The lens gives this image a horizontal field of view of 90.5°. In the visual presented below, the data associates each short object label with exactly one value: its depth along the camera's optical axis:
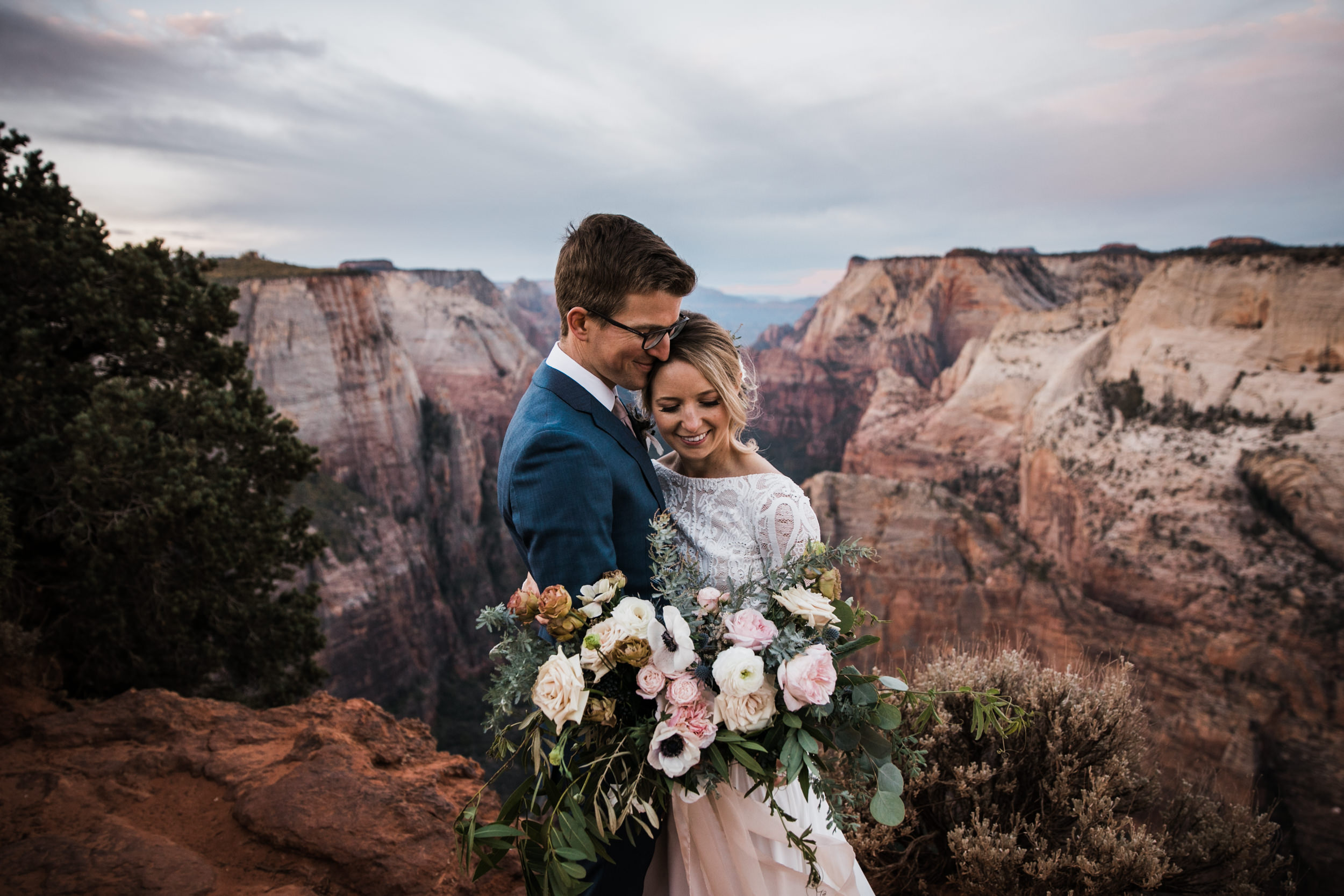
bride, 2.21
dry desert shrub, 3.12
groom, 2.06
